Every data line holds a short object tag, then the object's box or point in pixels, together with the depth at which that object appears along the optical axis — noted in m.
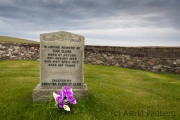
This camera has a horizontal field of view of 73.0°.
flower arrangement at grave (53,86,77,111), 2.44
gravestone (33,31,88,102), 2.98
